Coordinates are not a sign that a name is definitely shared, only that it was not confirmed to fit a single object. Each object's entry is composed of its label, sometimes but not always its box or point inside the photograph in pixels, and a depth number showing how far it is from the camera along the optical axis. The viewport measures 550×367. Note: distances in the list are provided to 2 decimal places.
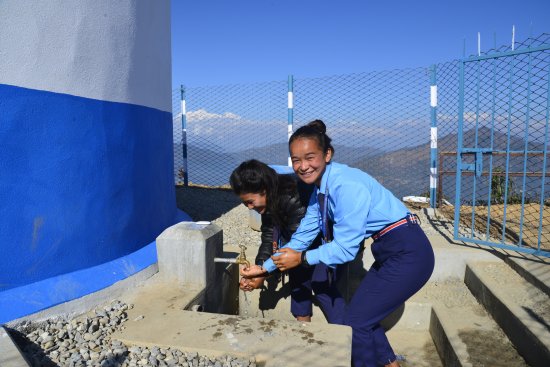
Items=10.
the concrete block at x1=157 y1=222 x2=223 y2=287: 3.26
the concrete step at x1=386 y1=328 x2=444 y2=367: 3.50
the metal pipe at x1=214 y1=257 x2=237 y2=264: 3.44
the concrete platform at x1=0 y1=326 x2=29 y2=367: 1.89
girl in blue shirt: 2.29
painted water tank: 2.57
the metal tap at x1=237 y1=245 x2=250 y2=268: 3.12
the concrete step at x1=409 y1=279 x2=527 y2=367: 2.90
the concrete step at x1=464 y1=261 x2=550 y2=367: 2.69
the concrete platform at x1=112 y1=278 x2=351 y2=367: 2.22
